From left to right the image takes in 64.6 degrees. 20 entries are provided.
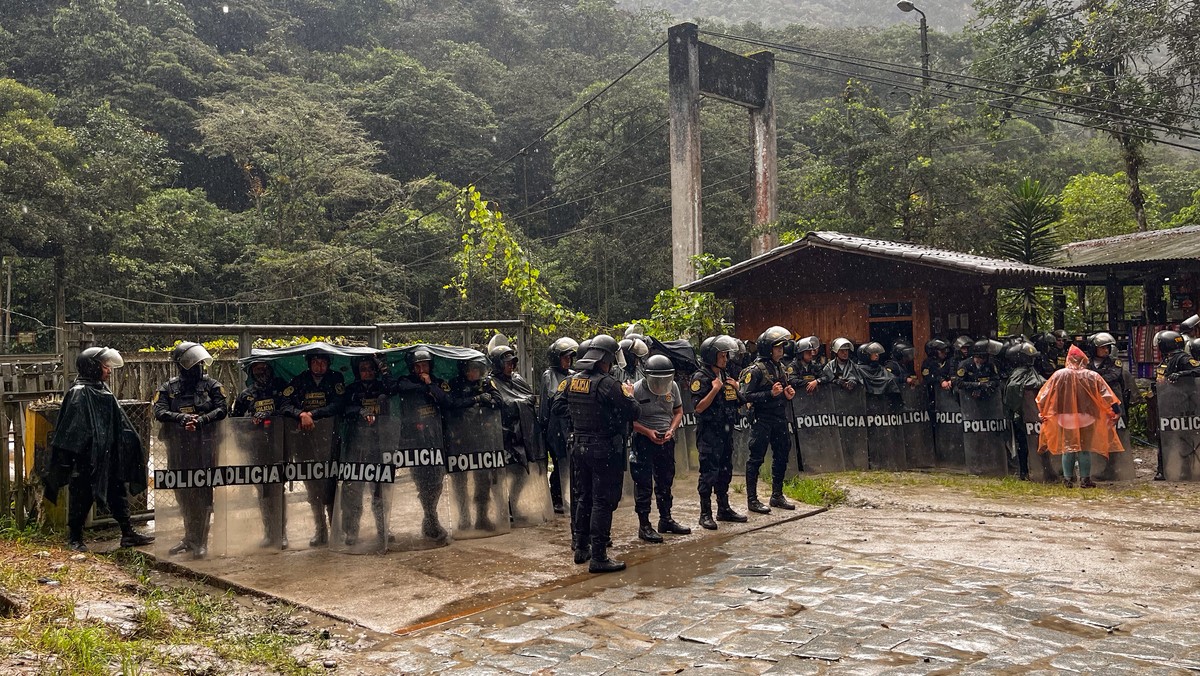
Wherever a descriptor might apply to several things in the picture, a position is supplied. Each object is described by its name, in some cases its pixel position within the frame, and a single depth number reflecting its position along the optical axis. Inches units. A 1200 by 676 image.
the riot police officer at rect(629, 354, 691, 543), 327.3
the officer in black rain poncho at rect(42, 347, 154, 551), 313.0
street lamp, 872.3
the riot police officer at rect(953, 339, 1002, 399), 473.7
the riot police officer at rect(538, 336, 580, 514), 370.9
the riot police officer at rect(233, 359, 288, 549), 318.3
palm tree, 693.9
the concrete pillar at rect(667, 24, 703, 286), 795.4
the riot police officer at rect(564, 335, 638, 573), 291.7
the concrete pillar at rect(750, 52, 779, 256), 874.8
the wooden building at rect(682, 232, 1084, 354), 550.3
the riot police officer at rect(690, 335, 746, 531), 349.1
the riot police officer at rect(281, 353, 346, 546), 324.8
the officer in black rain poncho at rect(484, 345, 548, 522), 361.4
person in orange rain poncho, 428.5
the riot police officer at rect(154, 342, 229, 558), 306.5
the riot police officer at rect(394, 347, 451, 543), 319.0
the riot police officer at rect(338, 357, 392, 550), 313.4
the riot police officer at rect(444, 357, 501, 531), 339.0
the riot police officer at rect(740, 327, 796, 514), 372.8
